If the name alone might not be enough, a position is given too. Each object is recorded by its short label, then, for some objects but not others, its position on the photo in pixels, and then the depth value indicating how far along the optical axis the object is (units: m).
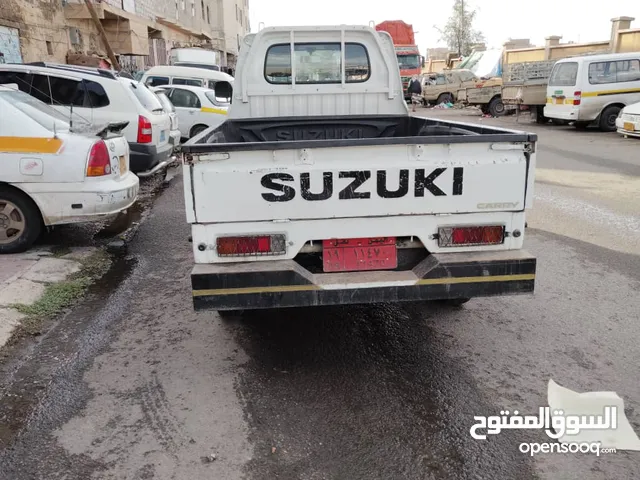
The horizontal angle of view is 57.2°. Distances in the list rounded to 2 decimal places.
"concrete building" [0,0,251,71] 14.80
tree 60.91
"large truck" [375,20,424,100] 38.03
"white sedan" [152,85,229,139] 14.98
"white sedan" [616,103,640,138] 15.33
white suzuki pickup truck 3.48
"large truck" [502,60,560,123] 21.67
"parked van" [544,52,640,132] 17.92
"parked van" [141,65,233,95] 18.41
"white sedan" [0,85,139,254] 5.96
